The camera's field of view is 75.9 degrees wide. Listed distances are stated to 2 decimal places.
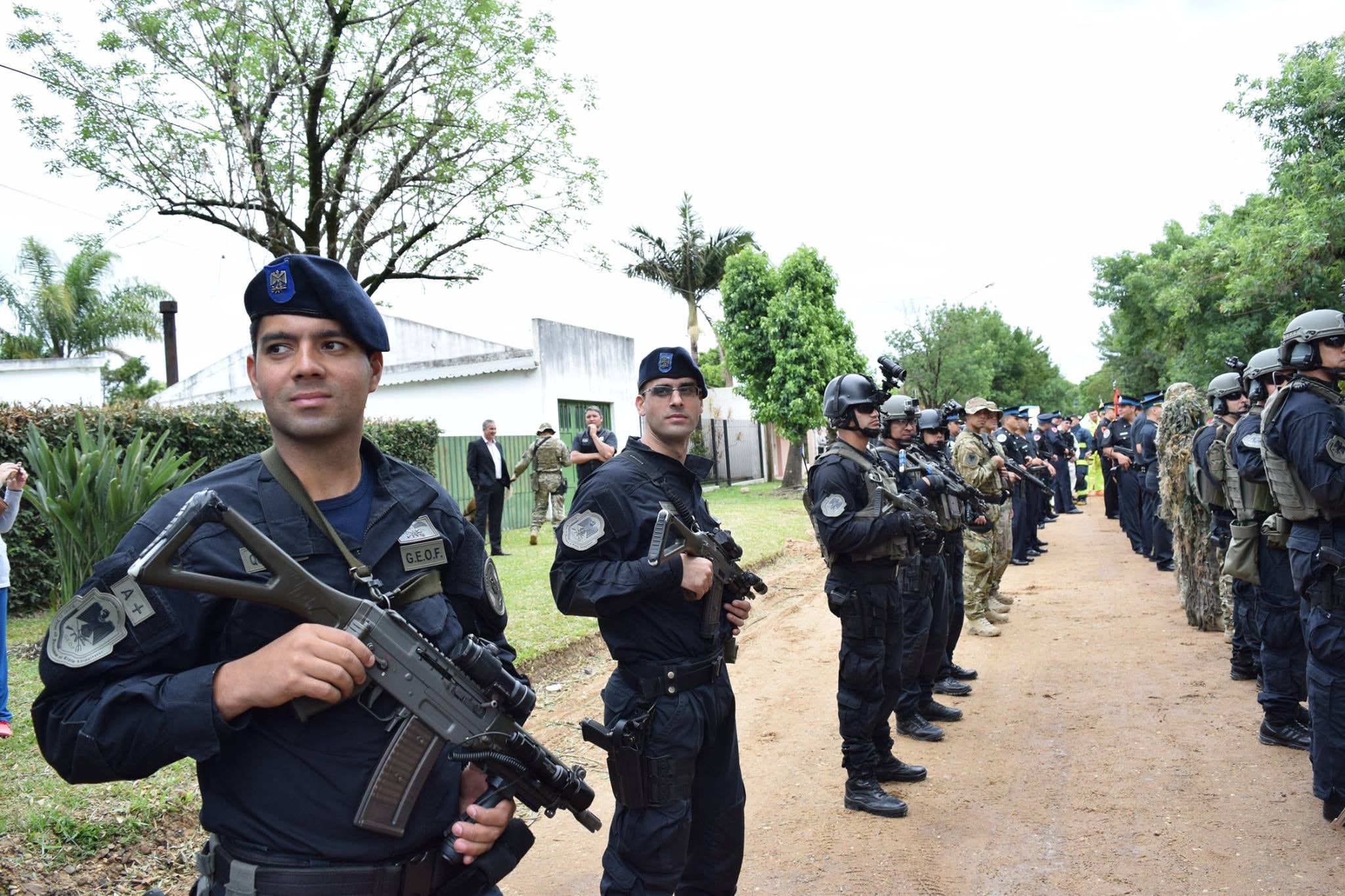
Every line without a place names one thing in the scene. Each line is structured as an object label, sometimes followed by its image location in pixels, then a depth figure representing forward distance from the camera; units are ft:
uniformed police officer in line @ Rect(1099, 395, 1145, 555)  42.19
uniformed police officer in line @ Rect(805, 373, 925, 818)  15.01
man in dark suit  42.22
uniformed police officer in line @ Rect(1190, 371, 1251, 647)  20.77
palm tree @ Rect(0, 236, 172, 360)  87.35
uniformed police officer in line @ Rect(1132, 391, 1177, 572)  36.09
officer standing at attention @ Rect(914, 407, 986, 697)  21.67
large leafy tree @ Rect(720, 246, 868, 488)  70.23
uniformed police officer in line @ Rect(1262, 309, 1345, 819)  13.14
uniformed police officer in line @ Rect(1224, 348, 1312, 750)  16.81
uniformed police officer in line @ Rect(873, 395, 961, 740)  17.69
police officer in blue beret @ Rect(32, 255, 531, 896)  4.87
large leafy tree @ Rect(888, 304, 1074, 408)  126.72
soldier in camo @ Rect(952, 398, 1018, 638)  27.71
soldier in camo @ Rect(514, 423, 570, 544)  44.55
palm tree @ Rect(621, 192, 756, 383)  107.45
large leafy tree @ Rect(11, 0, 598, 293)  35.58
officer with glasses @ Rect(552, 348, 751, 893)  9.54
